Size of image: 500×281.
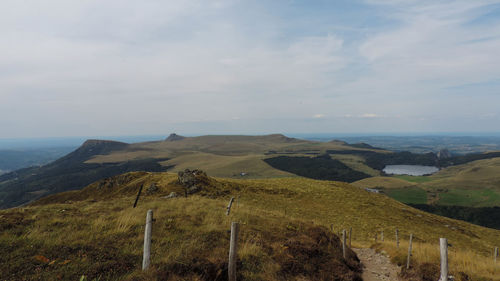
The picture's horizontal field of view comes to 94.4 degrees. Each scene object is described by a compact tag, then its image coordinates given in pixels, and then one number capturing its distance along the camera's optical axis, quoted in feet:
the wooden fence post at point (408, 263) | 44.27
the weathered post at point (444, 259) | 25.53
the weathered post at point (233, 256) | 26.11
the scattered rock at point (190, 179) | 116.99
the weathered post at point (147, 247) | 26.55
